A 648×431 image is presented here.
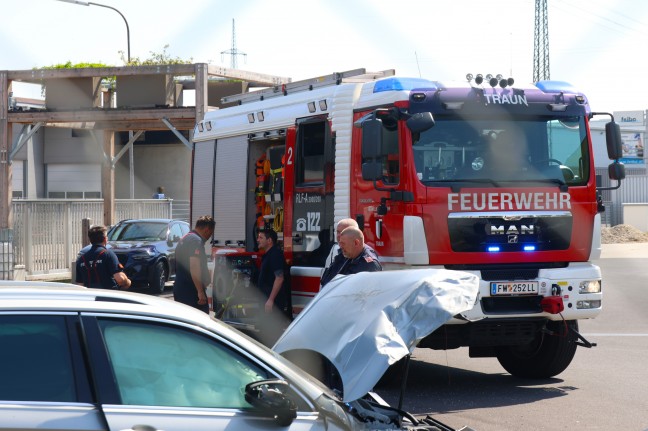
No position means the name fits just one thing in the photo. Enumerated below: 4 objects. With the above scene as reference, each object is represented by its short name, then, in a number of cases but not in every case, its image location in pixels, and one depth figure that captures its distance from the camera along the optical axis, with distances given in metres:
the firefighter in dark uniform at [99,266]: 10.95
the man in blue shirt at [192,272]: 11.14
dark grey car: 22.19
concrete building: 26.38
